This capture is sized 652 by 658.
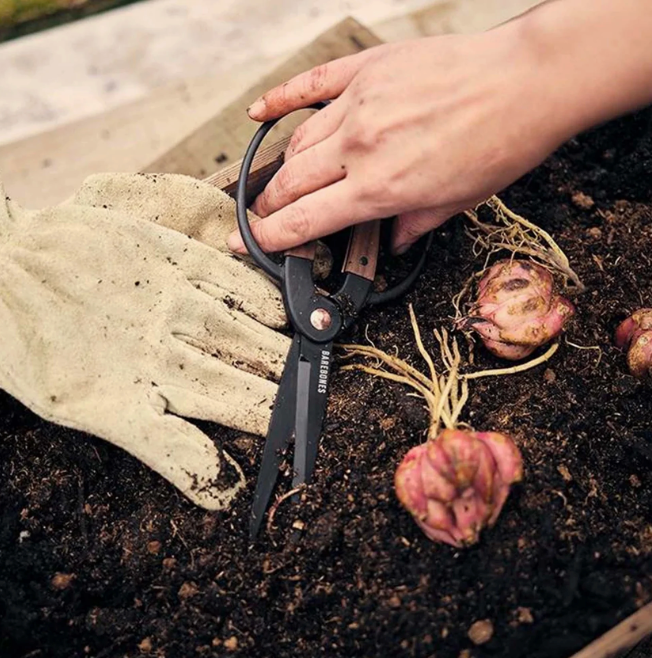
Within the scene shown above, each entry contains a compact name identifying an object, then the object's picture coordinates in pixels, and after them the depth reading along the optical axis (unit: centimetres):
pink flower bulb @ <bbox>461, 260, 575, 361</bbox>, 57
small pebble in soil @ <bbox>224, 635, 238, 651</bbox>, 53
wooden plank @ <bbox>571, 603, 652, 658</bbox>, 51
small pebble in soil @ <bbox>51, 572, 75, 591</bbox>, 54
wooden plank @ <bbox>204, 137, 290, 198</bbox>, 60
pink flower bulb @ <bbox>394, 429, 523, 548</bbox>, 51
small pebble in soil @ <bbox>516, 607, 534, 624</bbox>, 52
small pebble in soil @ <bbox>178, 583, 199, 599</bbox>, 54
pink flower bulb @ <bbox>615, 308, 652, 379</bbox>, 57
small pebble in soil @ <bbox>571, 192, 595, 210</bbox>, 64
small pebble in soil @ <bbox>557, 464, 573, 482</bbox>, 55
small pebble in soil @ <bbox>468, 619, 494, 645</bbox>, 52
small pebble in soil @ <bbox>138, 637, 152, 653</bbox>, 53
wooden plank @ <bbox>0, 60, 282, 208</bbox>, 78
